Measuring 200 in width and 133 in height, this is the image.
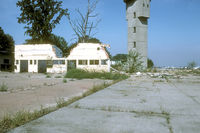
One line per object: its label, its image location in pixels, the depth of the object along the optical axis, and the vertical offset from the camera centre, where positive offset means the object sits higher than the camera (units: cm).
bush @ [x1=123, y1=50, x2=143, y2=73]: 1870 +52
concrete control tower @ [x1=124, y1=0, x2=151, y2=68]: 2814 +641
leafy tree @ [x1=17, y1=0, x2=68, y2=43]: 2800 +788
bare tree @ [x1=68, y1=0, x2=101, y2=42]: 2906 +632
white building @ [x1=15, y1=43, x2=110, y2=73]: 1972 +114
